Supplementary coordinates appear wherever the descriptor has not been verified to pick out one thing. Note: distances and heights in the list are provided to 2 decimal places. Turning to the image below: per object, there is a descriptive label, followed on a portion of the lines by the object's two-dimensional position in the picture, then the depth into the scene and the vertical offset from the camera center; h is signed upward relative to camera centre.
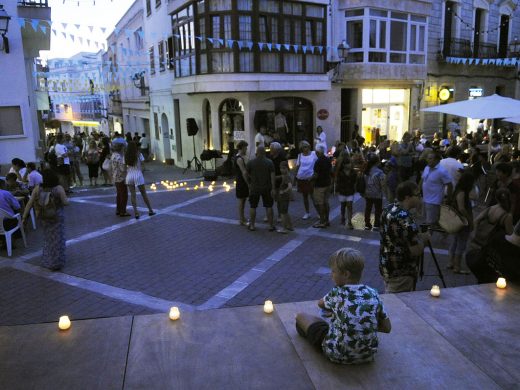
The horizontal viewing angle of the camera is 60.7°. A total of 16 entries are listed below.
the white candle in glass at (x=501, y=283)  5.05 -2.04
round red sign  19.20 -0.41
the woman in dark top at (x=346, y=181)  9.07 -1.56
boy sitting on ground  3.24 -1.53
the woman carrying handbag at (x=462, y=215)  6.53 -1.68
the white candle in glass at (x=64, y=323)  4.26 -2.00
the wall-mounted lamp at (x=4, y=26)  12.45 +2.43
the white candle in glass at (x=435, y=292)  4.91 -2.06
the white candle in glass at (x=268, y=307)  4.54 -2.03
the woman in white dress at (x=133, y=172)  10.03 -1.43
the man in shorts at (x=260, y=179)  8.74 -1.42
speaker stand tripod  19.20 -2.43
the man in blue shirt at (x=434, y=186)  7.43 -1.41
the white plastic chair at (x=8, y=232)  7.91 -2.13
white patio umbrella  10.78 -0.19
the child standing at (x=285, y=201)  9.02 -1.93
